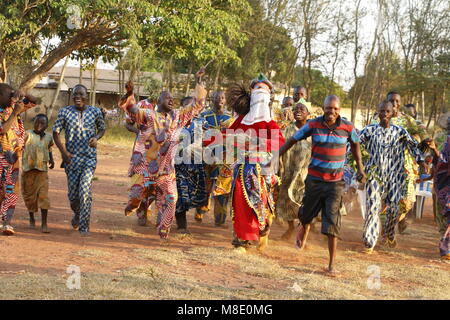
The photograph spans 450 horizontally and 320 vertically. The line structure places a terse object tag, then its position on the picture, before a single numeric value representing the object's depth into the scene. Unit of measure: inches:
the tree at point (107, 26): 596.4
